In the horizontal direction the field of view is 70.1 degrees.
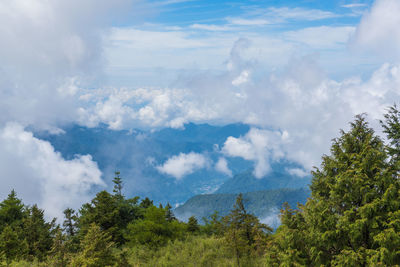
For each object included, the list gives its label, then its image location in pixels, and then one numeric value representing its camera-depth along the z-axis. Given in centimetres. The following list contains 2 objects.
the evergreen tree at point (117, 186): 5153
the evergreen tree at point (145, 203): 4784
